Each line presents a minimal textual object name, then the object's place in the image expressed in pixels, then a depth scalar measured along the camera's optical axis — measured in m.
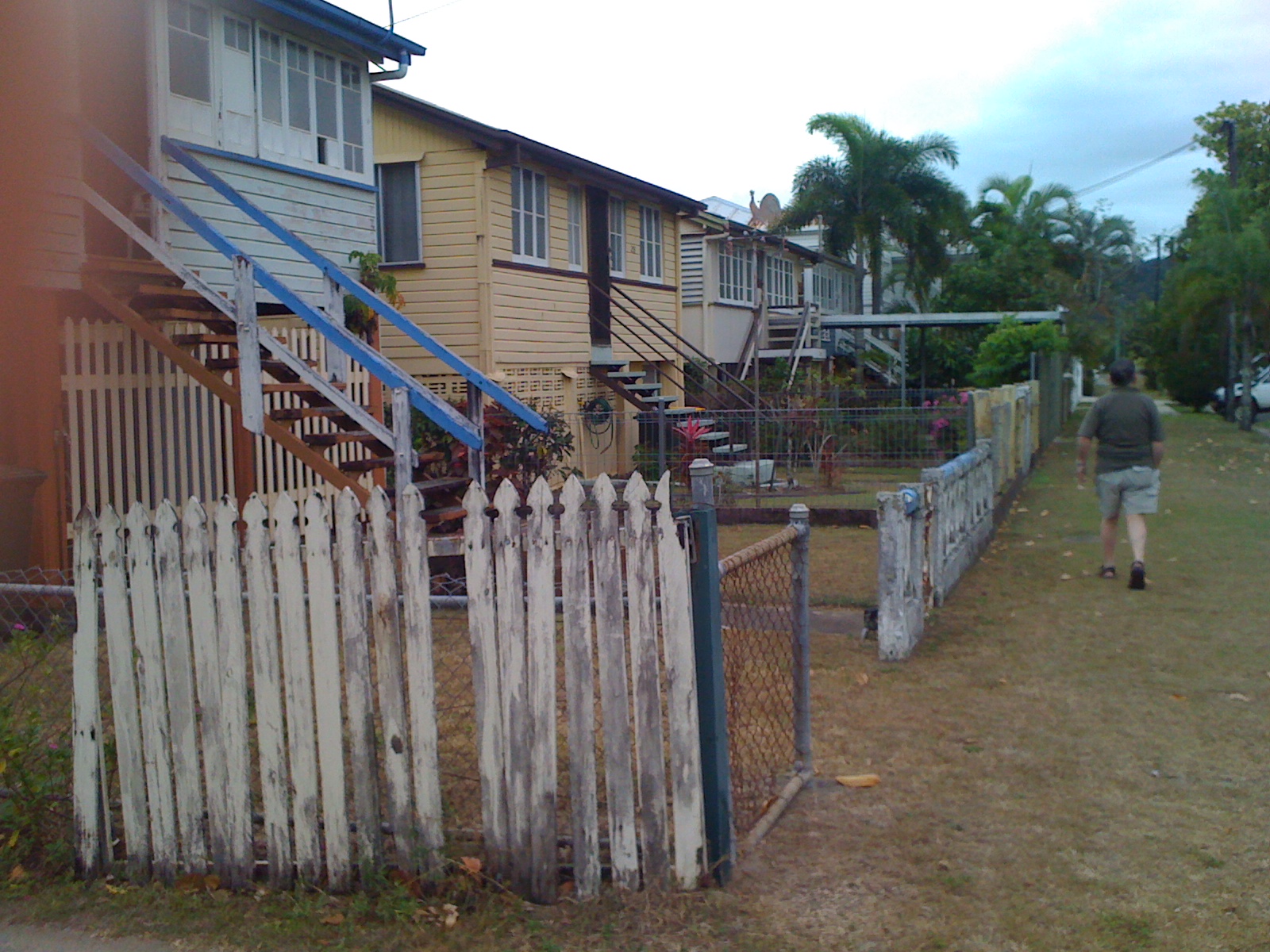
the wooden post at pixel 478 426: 10.62
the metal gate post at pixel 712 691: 3.97
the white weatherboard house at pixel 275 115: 11.26
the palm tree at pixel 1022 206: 42.19
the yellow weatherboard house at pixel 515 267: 17.28
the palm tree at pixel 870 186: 37.12
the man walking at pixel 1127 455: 9.72
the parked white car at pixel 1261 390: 33.53
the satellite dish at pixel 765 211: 26.64
